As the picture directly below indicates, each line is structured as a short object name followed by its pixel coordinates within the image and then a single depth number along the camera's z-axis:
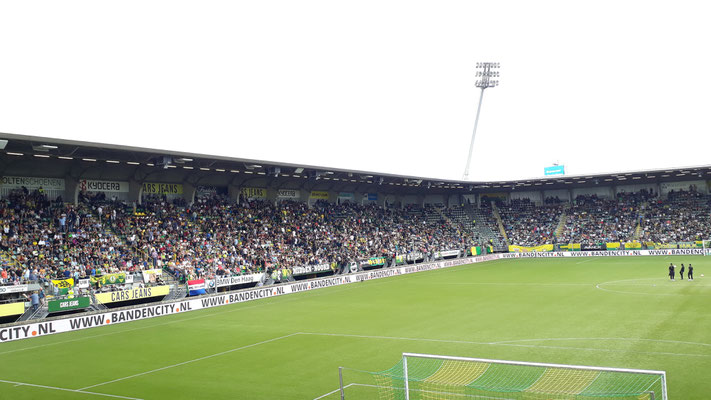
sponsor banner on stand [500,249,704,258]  54.38
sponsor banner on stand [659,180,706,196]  63.06
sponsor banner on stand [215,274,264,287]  34.46
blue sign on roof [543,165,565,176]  65.88
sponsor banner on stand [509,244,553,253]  62.66
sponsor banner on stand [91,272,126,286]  29.52
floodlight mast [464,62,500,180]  73.56
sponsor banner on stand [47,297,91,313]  26.06
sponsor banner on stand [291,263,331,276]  40.81
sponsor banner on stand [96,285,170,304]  28.48
